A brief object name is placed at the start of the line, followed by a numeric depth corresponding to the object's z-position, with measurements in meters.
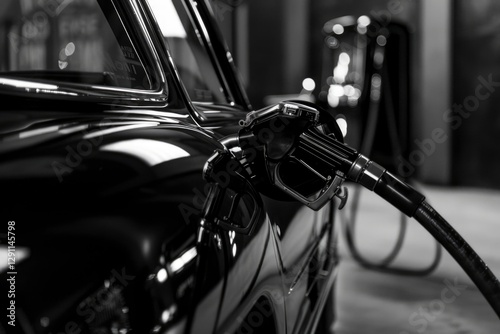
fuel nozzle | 0.63
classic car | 0.43
